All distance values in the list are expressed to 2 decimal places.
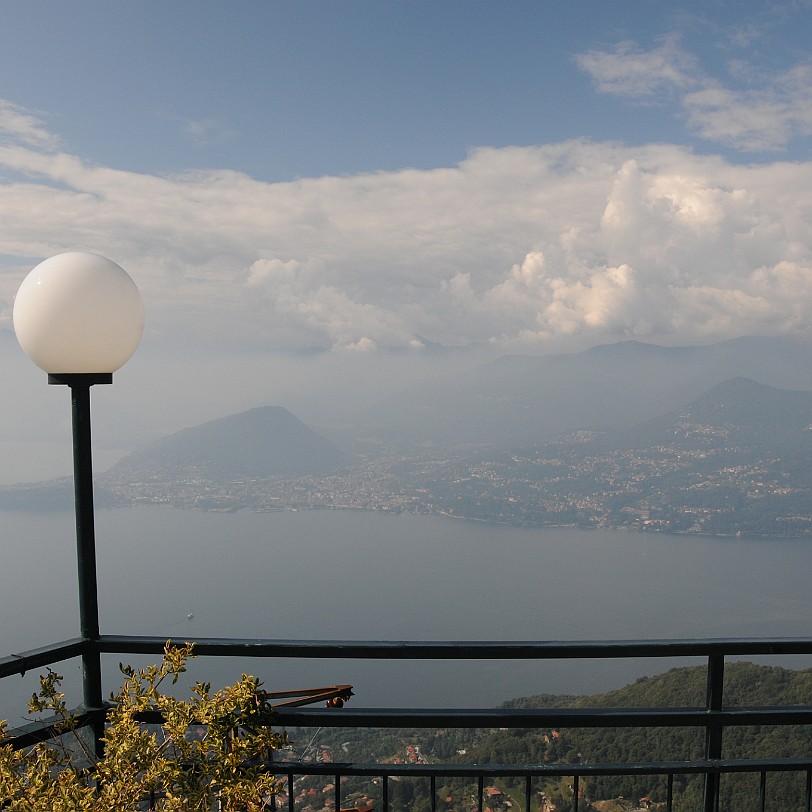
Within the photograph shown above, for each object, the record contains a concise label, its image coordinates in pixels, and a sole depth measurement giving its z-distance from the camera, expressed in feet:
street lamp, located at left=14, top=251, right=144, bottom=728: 7.47
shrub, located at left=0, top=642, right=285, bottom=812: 5.71
